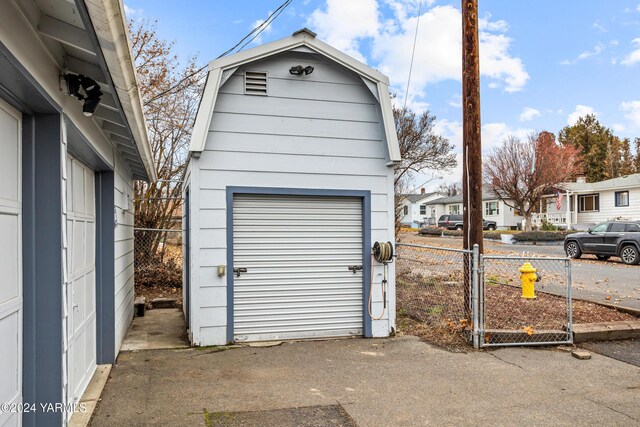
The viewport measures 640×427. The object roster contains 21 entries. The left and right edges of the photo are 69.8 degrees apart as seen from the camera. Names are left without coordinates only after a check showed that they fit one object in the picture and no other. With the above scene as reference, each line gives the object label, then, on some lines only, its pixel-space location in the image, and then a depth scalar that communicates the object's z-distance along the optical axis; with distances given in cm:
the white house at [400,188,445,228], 5991
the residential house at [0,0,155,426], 219
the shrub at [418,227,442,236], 3329
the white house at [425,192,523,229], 4375
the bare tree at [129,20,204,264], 1173
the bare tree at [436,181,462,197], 6457
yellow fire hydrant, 662
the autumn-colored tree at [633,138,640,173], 4628
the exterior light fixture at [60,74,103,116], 283
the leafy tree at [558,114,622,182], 4616
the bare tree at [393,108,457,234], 1484
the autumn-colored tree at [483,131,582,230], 3225
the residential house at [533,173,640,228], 3039
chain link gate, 594
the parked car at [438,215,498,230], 4144
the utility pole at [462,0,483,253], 624
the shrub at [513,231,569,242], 2517
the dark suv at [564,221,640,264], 1559
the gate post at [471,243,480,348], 579
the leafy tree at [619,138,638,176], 4592
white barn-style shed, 594
